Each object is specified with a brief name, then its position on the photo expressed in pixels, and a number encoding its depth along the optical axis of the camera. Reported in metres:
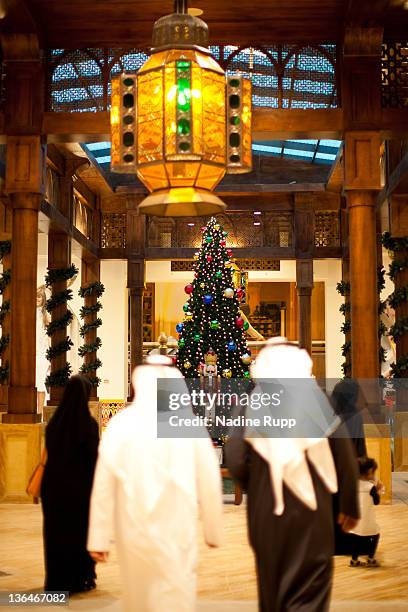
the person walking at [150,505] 3.37
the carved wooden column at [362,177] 8.71
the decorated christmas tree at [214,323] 14.21
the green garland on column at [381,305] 11.46
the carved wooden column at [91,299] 15.88
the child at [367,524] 5.81
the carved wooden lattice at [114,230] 17.55
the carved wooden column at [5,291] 11.54
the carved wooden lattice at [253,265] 19.31
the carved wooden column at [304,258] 16.66
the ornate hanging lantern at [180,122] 4.23
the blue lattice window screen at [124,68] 9.09
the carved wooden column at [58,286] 13.20
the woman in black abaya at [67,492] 4.89
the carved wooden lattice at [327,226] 17.41
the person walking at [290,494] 3.43
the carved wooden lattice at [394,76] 9.02
